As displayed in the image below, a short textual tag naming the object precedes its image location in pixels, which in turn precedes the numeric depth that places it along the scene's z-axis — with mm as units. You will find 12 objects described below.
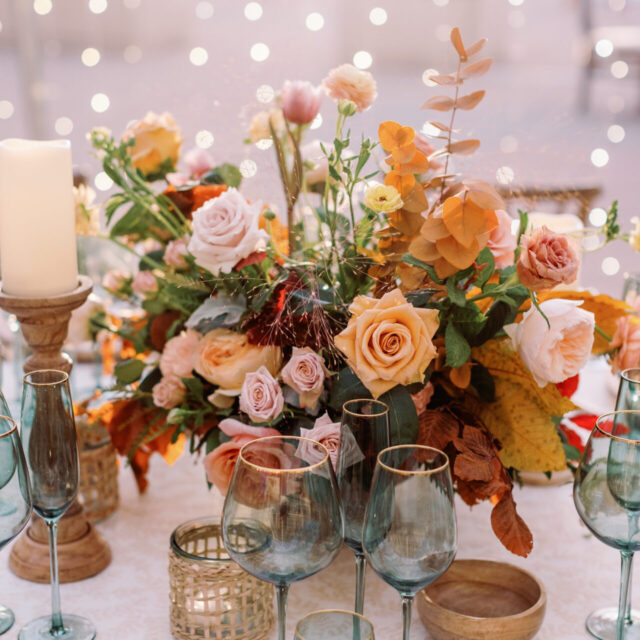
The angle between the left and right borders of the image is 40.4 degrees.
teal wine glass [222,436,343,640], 698
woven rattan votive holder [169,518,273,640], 859
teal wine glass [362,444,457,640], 689
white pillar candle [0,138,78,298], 1001
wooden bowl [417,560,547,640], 844
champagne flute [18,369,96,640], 878
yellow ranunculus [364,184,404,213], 912
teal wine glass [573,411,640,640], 821
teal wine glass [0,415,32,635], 787
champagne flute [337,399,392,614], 795
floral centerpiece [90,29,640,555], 899
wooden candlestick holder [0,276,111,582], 1004
